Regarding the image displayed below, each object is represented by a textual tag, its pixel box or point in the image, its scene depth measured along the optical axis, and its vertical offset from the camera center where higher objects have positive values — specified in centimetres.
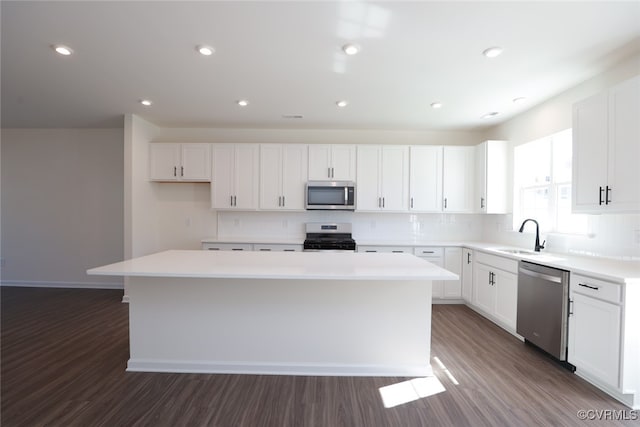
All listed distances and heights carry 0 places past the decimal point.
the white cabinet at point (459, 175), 434 +59
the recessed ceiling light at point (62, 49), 232 +136
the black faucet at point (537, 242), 321 -34
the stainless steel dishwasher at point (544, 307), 238 -87
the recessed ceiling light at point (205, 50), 229 +135
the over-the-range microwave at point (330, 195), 429 +25
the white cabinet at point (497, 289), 303 -91
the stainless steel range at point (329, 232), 446 -34
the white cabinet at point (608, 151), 206 +52
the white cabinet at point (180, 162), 439 +77
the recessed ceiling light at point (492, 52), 223 +133
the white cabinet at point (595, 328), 195 -87
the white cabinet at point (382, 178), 436 +54
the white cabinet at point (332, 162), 436 +78
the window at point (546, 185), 313 +36
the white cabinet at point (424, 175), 435 +59
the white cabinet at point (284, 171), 437 +64
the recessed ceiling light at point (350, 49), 224 +134
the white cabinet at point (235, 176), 438 +55
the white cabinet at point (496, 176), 400 +53
